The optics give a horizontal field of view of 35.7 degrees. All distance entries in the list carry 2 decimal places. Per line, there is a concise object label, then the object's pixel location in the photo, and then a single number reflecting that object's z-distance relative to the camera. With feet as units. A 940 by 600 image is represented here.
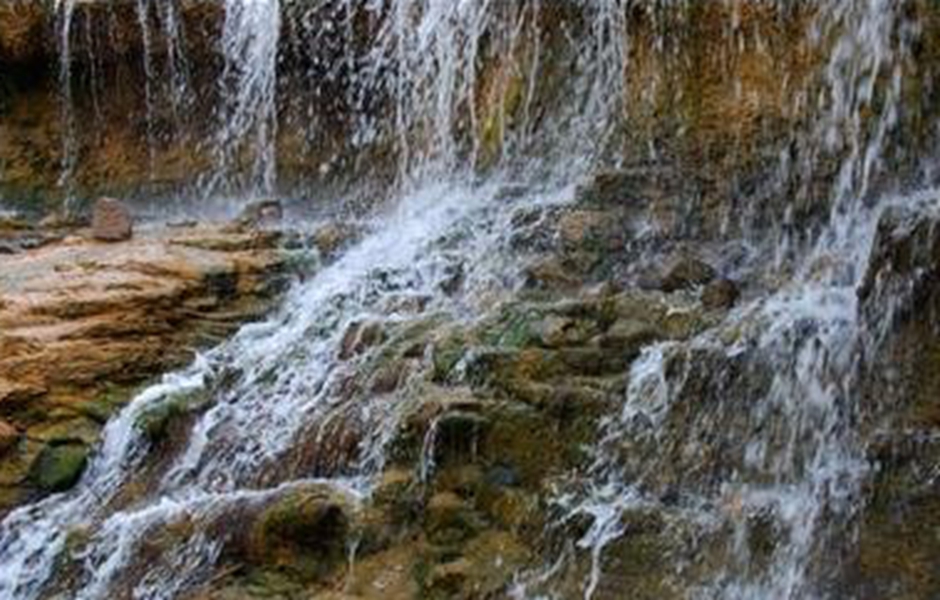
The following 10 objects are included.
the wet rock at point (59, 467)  27.22
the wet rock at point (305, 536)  22.79
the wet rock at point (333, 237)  34.58
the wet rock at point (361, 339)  27.99
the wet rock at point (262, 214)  37.99
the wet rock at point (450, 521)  22.56
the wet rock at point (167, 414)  27.48
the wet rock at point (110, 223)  36.29
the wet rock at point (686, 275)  28.14
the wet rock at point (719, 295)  26.63
